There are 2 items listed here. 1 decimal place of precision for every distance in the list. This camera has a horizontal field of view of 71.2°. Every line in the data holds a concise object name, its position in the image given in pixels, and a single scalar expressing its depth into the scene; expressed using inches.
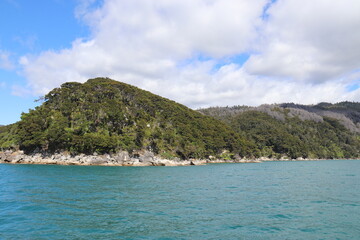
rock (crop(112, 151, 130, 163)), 3582.4
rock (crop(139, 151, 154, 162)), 3699.3
